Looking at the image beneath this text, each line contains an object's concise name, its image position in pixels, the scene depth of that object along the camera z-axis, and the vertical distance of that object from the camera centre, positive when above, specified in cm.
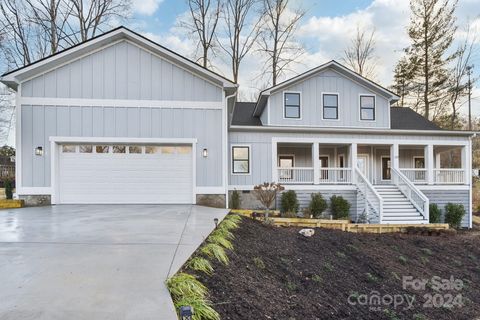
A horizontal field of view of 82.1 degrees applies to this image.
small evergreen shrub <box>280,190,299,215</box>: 1091 -176
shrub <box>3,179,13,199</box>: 1029 -110
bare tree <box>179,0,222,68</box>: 1892 +941
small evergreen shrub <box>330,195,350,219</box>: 1092 -195
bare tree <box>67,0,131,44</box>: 1608 +873
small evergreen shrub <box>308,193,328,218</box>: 1088 -188
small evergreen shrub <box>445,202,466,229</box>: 1140 -238
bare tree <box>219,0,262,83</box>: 1944 +921
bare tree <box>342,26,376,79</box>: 2148 +817
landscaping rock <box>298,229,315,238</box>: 698 -189
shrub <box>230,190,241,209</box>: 1081 -165
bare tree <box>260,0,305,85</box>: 1941 +865
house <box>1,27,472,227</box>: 916 +101
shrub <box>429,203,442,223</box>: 1131 -231
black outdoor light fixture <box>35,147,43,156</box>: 906 +31
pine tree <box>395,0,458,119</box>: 1866 +764
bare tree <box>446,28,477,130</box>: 1959 +602
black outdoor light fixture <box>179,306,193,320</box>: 200 -110
